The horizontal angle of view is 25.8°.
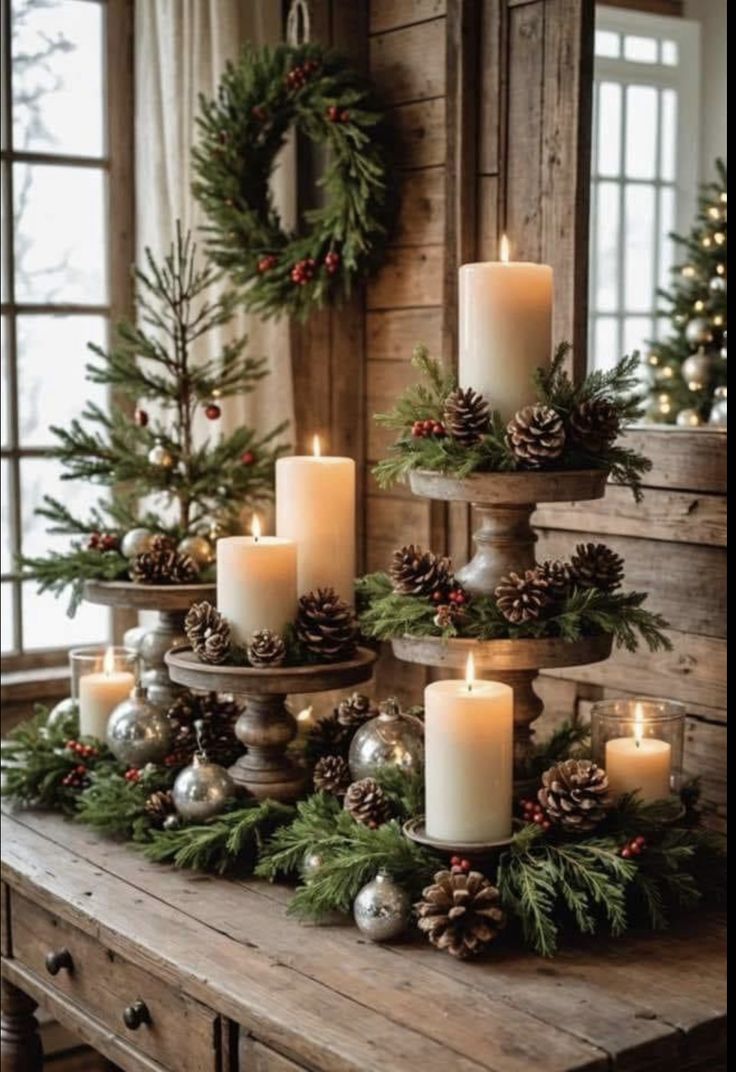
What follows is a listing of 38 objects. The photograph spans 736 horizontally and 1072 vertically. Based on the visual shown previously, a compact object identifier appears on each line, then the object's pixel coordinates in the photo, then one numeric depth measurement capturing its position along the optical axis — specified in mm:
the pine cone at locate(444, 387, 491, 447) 1842
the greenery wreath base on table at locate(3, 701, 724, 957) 1732
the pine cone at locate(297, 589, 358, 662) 2045
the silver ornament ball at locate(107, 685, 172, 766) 2250
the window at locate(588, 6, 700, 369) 4387
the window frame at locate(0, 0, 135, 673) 2898
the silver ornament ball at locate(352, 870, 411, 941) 1765
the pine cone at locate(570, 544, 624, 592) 1887
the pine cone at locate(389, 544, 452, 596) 1907
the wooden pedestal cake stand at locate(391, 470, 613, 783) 1819
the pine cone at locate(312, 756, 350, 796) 2064
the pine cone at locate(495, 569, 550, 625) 1838
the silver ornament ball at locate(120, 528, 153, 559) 2344
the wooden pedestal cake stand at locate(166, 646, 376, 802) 2006
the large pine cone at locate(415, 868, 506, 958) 1720
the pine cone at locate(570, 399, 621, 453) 1828
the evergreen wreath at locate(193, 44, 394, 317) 2623
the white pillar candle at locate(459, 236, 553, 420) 1859
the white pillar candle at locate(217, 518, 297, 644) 2029
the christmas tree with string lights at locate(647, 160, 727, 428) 3850
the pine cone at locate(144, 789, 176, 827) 2158
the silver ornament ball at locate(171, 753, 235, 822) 2080
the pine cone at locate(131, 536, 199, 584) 2312
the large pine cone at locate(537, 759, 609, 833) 1808
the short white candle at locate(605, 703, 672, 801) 1916
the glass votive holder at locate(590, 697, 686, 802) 1917
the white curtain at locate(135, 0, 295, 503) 2773
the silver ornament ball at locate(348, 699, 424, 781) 1989
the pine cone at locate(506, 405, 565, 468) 1795
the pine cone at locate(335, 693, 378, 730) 2197
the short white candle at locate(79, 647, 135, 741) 2408
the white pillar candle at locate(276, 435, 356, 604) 2113
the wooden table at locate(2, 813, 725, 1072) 1523
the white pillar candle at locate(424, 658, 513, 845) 1770
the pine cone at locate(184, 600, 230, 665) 2021
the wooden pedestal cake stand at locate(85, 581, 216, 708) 2293
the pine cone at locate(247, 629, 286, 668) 2002
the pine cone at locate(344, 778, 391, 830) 1899
